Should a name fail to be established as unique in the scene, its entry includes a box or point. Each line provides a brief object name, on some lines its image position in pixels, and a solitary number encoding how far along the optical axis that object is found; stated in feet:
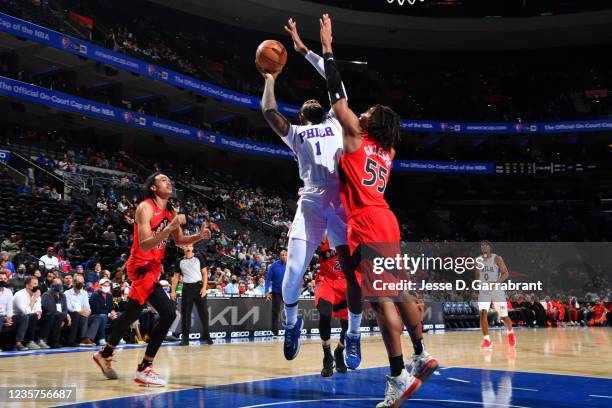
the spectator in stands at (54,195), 68.13
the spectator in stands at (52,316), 38.22
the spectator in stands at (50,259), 50.06
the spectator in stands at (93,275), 48.14
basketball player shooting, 20.56
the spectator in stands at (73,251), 57.00
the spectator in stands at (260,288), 57.95
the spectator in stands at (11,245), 51.29
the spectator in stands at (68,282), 40.70
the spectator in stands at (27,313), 36.45
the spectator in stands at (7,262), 44.45
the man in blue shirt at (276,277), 42.42
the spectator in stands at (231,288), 55.80
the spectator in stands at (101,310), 41.22
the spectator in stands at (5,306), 35.55
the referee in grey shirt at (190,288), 41.63
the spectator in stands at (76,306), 39.50
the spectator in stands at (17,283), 39.34
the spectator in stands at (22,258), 49.93
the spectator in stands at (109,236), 63.36
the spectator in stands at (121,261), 57.34
